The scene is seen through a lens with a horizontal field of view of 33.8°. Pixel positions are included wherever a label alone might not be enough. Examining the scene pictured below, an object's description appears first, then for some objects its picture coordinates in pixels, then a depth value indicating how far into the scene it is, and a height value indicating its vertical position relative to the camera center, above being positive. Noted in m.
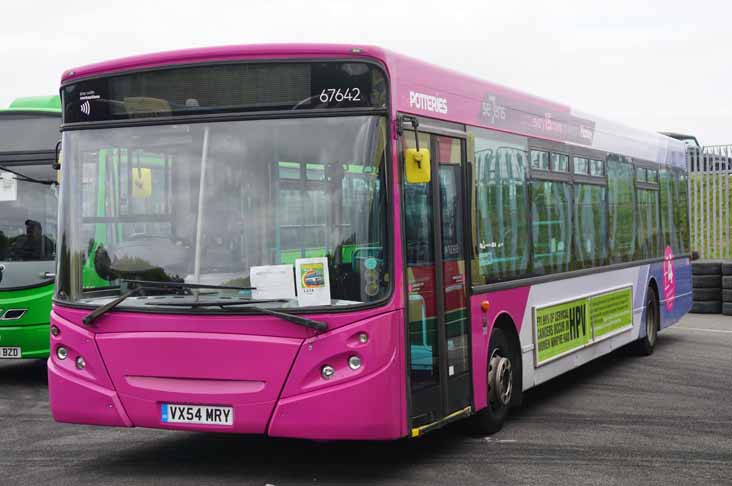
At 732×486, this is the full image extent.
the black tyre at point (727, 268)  22.35 -0.65
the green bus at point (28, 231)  13.21 +0.24
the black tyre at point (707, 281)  22.81 -0.91
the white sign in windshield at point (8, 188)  13.29 +0.72
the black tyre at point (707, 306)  22.98 -1.39
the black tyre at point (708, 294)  22.92 -1.16
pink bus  7.61 -0.01
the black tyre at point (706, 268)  22.58 -0.65
